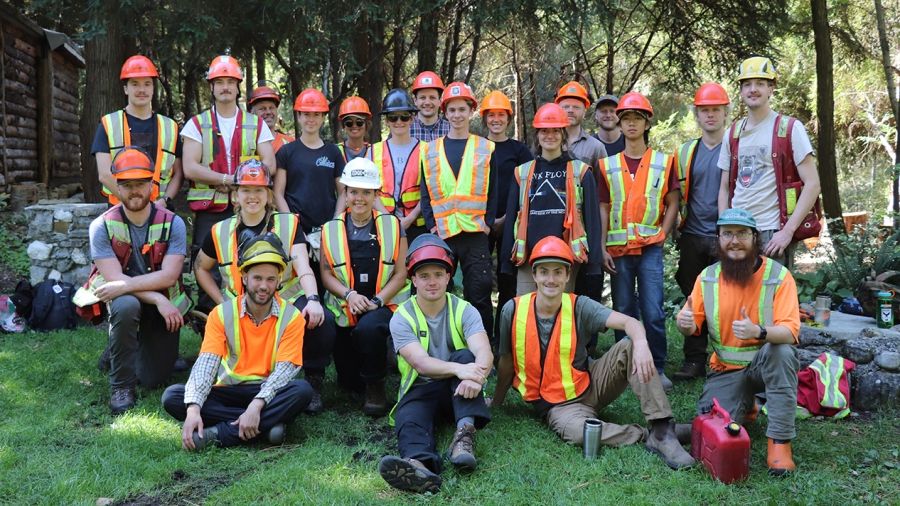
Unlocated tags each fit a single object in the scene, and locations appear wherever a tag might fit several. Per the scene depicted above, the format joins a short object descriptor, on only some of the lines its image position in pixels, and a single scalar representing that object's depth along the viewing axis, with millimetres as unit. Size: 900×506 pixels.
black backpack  7195
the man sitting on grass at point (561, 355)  4477
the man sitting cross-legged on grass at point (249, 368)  4414
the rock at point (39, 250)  7902
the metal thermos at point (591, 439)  4238
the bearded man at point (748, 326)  4121
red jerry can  3848
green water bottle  5785
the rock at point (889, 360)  5184
